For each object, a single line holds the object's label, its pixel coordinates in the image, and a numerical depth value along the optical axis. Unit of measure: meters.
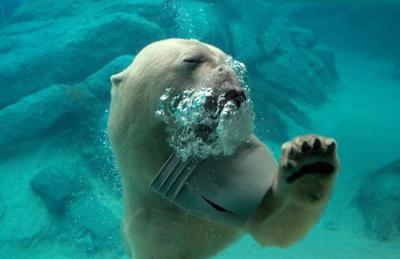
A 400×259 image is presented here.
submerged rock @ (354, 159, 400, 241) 8.47
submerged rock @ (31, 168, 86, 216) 9.57
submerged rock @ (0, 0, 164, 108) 13.24
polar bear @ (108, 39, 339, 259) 2.32
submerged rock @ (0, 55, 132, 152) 11.30
